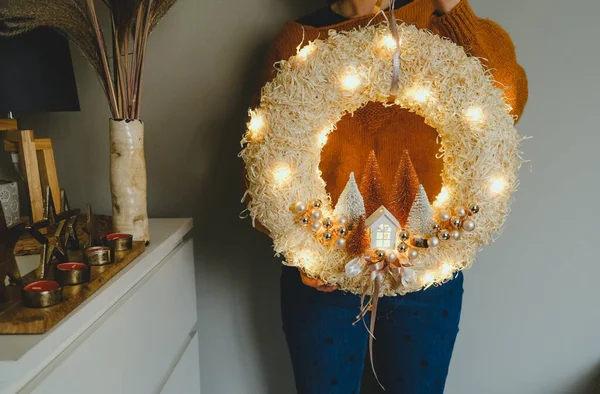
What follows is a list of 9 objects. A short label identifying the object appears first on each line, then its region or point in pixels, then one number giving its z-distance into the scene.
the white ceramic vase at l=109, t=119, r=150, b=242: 0.95
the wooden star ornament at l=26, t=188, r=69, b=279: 0.75
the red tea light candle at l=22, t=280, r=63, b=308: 0.64
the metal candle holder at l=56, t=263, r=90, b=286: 0.72
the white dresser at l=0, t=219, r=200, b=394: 0.58
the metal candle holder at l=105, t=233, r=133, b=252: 0.88
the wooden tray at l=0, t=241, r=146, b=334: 0.60
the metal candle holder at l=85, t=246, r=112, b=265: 0.82
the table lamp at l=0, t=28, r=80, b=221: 0.93
